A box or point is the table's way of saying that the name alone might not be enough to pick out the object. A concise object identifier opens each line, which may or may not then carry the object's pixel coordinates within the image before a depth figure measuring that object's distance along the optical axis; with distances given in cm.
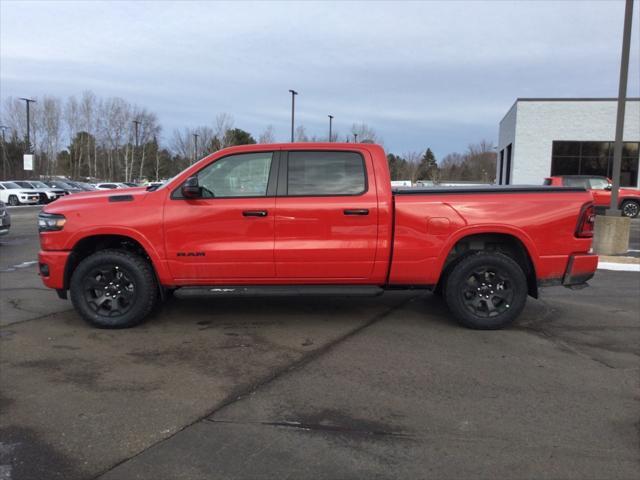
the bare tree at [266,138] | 6238
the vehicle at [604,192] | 2167
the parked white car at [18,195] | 3450
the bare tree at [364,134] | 6321
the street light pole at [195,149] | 5980
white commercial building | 3109
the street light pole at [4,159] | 5928
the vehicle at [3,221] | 1347
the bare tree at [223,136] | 5960
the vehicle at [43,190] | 3569
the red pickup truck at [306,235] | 565
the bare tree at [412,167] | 7138
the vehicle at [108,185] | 4244
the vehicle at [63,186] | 4055
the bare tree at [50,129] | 6850
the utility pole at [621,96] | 1149
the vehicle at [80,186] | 4438
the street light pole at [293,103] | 4119
